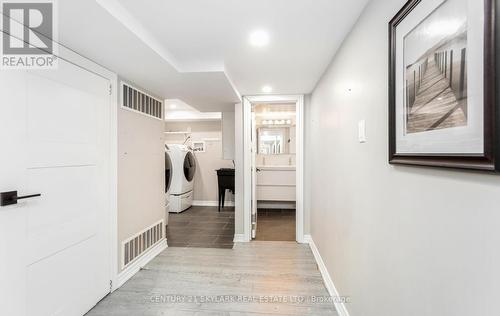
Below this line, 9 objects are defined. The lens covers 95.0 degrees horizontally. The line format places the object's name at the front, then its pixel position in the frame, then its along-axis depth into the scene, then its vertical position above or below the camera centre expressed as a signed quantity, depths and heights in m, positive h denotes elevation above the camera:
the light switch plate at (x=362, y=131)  1.37 +0.16
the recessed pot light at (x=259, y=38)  1.61 +0.88
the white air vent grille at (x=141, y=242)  2.33 -0.96
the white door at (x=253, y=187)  3.48 -0.46
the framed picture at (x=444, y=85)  0.57 +0.23
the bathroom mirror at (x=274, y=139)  5.25 +0.42
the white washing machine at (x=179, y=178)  4.97 -0.45
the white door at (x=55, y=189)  1.29 -0.22
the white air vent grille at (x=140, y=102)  2.31 +0.63
